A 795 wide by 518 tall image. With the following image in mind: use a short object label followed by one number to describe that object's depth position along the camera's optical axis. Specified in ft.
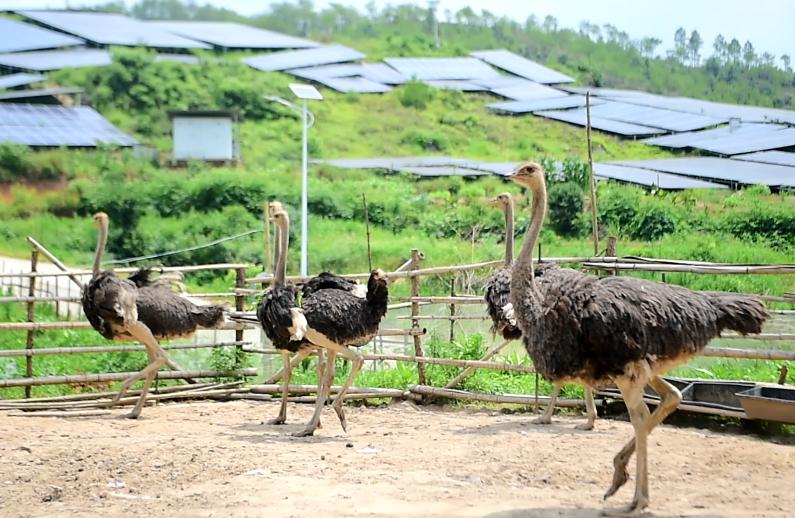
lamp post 58.70
